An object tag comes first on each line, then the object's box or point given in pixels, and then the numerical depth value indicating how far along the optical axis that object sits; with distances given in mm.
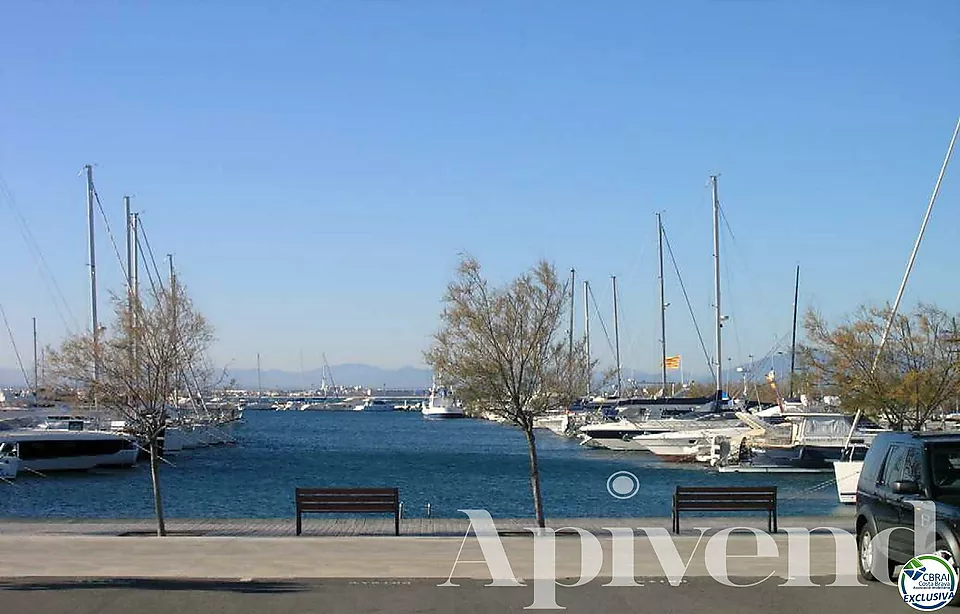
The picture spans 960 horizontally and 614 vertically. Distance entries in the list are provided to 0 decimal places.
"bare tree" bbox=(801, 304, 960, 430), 31703
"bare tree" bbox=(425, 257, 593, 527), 22953
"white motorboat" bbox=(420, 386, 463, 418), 194775
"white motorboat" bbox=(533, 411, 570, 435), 104875
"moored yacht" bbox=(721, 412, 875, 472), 56688
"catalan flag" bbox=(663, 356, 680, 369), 93538
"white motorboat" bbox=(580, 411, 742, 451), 71500
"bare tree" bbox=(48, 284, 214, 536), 22375
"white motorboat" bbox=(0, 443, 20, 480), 51812
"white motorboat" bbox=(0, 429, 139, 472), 60531
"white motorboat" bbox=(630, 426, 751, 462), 64250
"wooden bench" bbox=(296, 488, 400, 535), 20766
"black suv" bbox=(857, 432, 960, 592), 12891
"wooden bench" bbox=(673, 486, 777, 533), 21047
